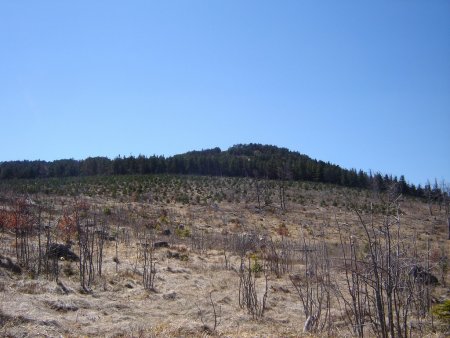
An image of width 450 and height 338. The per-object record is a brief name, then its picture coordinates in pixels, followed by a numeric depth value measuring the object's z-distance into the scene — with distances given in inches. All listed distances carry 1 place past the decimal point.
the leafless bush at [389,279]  235.8
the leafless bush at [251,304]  401.6
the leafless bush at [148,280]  509.0
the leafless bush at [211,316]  352.0
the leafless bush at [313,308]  345.0
